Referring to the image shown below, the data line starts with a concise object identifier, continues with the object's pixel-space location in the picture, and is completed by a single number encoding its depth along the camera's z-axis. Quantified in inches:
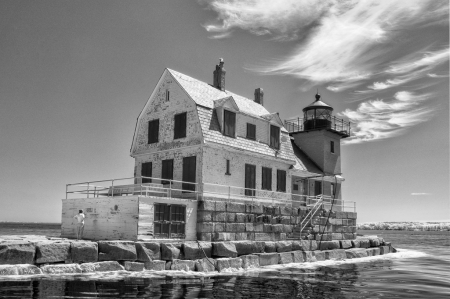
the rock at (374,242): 1293.1
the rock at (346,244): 1169.6
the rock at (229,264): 824.4
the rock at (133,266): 724.7
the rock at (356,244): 1216.8
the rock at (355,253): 1143.4
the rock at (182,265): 769.6
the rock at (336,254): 1082.7
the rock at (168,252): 770.2
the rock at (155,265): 744.3
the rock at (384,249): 1288.8
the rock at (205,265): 797.9
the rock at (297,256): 985.5
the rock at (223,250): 841.5
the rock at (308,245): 1036.5
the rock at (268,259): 909.2
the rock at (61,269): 662.5
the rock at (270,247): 943.7
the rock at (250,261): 873.5
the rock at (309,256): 1011.9
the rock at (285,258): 952.8
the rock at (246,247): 886.4
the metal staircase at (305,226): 1051.9
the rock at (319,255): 1046.4
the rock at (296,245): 1013.7
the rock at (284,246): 970.1
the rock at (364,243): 1246.3
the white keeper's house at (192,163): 829.8
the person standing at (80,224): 820.6
